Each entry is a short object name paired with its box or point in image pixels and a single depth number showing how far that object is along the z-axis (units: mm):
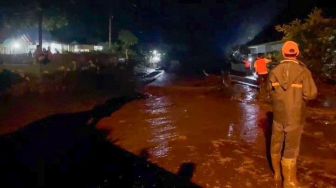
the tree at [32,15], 27203
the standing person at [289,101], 5449
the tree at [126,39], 48156
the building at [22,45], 33497
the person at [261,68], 15445
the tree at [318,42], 18547
